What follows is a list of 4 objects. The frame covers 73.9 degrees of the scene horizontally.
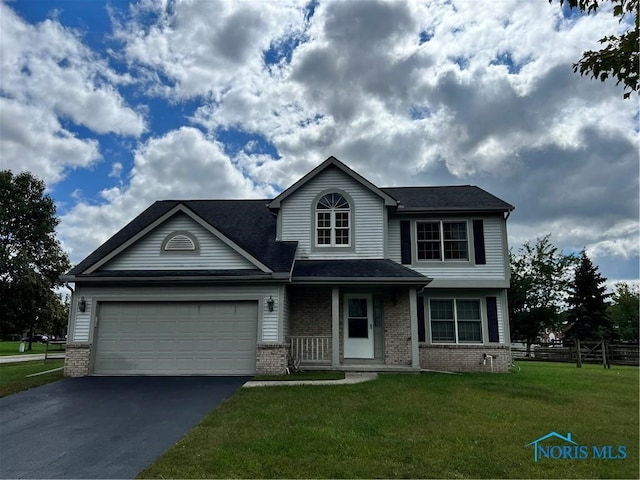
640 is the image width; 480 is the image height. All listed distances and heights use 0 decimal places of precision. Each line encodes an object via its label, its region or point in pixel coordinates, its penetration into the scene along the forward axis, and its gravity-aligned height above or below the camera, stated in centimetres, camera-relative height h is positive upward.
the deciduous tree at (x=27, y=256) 3180 +510
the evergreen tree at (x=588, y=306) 3459 +139
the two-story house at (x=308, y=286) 1280 +115
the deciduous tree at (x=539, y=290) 3994 +306
